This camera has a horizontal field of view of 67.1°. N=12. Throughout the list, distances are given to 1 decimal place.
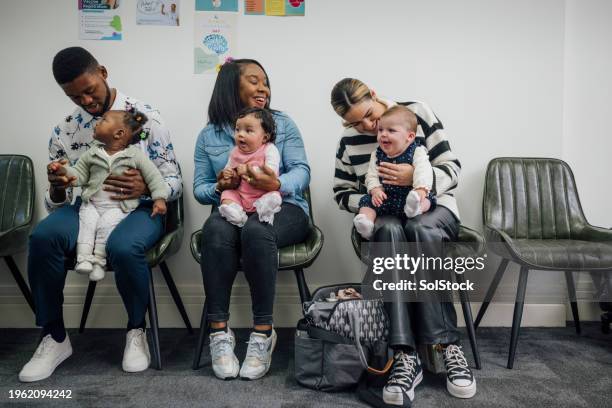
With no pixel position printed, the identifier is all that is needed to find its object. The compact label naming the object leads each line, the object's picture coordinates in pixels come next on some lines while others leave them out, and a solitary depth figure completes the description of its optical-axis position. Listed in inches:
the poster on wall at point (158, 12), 94.5
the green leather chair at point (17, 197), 89.1
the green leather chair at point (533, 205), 89.4
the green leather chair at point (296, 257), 71.1
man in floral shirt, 68.0
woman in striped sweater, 59.7
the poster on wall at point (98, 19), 94.2
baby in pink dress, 68.7
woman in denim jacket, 66.4
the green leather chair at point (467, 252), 71.4
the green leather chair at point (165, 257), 72.8
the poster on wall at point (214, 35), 94.4
